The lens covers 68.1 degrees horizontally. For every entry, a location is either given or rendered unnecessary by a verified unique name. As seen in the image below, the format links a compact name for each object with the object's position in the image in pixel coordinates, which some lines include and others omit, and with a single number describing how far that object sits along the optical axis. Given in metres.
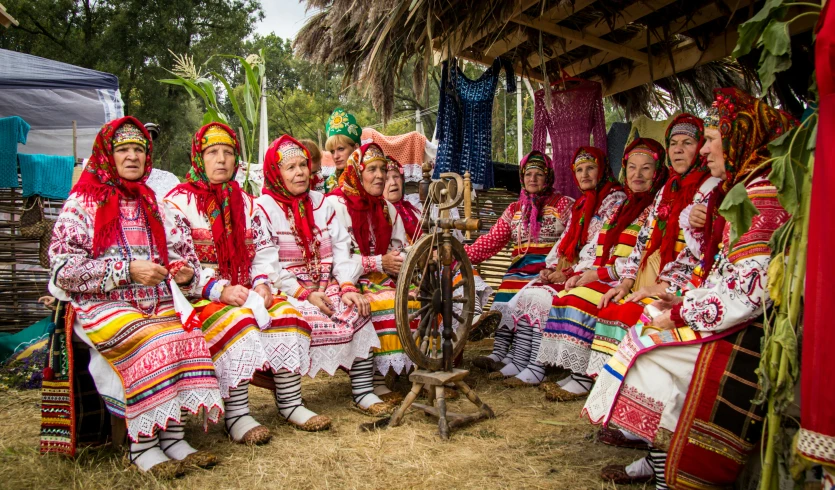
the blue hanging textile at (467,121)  5.76
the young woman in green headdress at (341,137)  5.50
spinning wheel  3.37
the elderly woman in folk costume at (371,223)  4.25
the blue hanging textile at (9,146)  5.16
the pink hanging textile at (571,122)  5.79
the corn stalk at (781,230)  1.72
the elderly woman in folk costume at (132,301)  2.86
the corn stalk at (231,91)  5.29
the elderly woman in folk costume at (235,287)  3.28
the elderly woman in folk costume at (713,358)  2.13
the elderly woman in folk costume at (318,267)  3.76
